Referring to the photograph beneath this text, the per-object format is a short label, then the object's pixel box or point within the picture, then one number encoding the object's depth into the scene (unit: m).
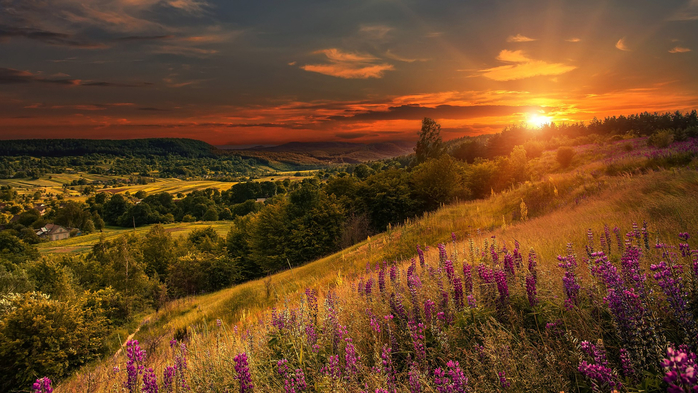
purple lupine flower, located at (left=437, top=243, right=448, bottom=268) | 5.83
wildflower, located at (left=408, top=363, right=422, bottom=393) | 2.78
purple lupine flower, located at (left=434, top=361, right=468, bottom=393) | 2.44
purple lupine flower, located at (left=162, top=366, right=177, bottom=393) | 3.64
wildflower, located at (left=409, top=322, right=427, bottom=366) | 3.30
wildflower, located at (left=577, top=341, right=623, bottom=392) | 2.02
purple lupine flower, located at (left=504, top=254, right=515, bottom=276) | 4.47
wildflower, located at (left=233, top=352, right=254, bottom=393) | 3.01
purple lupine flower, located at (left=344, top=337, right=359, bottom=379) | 3.12
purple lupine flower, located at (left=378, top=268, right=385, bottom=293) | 5.38
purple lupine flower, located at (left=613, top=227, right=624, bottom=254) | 5.44
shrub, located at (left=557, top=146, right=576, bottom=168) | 30.93
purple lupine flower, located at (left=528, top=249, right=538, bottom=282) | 4.18
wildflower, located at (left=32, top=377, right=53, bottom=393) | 2.76
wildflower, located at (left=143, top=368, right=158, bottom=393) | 3.34
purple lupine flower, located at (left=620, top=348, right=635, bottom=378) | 2.33
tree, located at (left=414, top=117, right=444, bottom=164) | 71.75
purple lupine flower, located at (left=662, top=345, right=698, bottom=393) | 1.39
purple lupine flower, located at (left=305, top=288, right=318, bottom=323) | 5.18
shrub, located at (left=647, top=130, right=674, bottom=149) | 23.28
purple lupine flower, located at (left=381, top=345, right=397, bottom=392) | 2.99
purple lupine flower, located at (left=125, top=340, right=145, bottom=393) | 3.60
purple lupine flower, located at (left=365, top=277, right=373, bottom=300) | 5.32
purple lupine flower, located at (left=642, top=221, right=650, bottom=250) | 4.77
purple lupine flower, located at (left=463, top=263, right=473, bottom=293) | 4.30
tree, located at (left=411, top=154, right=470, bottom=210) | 40.12
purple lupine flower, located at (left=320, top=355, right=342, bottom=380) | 3.08
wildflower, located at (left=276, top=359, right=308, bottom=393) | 3.19
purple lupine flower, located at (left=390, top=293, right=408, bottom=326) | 4.34
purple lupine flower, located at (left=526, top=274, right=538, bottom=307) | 3.65
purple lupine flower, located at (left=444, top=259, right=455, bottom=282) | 4.43
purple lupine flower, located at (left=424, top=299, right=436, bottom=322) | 3.94
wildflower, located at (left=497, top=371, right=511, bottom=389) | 2.74
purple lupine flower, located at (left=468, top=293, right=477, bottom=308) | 3.88
